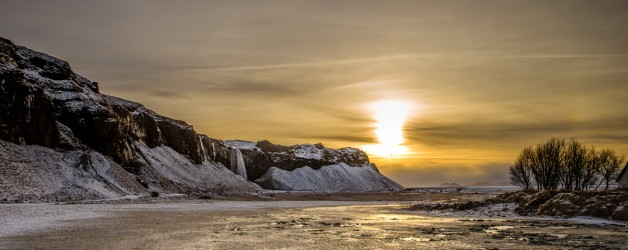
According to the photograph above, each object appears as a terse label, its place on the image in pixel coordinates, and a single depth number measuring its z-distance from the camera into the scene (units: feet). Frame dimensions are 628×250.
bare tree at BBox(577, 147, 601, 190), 303.07
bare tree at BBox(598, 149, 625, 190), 323.02
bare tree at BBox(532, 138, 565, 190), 287.69
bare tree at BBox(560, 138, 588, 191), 284.61
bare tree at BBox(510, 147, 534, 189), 326.24
